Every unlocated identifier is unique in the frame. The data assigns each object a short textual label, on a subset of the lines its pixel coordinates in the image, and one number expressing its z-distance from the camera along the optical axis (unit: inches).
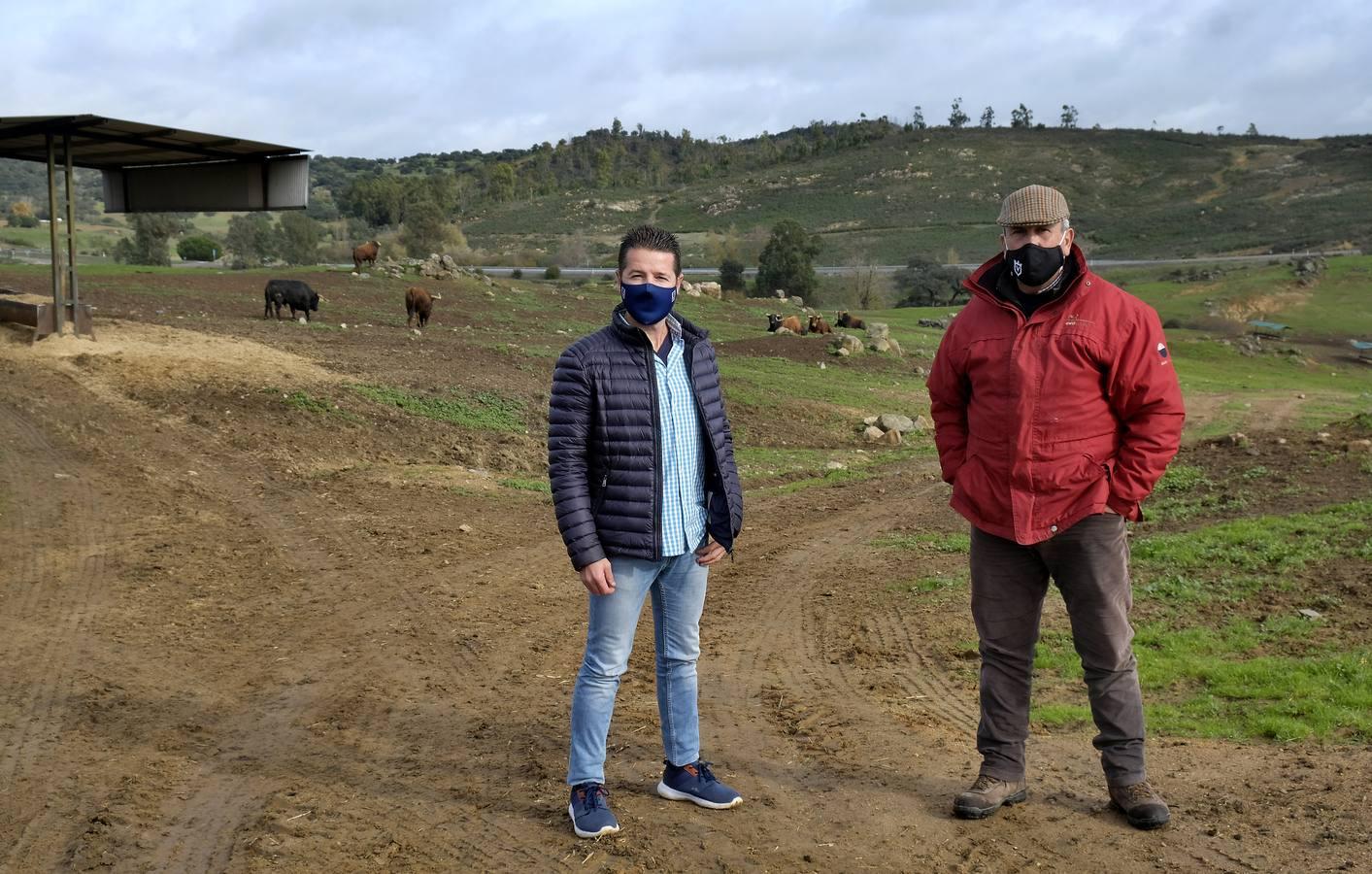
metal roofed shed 641.6
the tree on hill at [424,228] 2253.9
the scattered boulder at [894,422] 780.0
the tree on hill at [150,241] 1991.9
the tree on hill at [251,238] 2319.1
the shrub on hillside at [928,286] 1995.6
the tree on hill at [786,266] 1902.1
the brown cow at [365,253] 1330.0
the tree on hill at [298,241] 2241.6
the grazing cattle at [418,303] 967.0
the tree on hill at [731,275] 1863.9
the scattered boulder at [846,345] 1063.6
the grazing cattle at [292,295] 933.5
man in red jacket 165.2
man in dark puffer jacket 163.2
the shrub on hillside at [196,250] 2466.8
